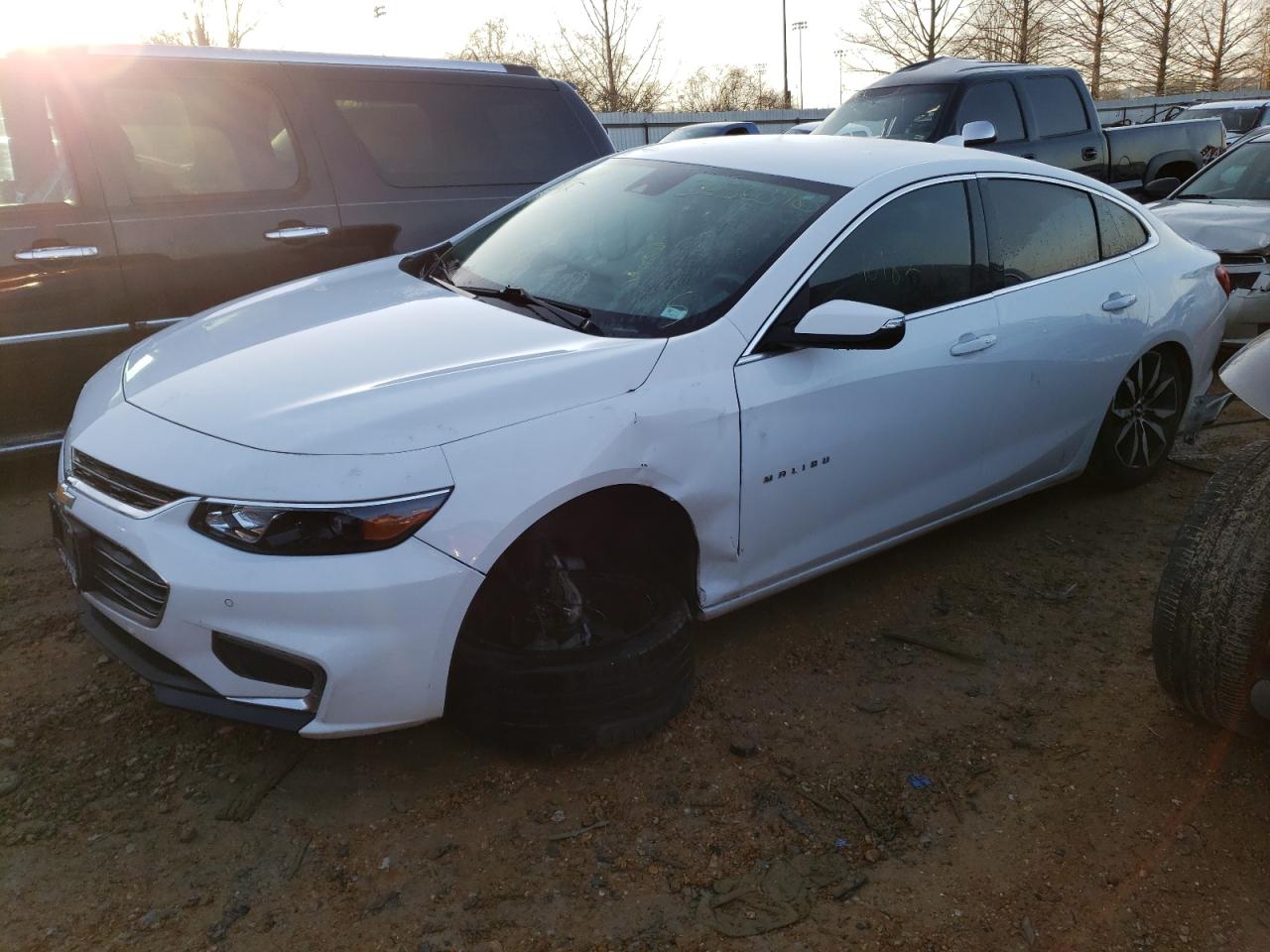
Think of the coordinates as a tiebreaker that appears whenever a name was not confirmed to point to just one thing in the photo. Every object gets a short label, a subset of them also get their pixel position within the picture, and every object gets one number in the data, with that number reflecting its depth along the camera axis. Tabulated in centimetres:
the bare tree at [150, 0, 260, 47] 2831
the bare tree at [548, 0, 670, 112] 3294
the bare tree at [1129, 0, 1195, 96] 4359
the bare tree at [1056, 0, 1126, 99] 4284
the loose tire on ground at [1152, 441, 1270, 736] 277
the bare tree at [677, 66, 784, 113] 3659
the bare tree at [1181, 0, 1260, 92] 4394
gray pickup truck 916
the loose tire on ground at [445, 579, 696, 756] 276
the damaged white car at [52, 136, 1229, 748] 252
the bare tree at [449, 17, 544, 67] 3594
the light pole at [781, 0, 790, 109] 4716
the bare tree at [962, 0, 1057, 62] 4031
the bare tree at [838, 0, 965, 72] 3969
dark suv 452
